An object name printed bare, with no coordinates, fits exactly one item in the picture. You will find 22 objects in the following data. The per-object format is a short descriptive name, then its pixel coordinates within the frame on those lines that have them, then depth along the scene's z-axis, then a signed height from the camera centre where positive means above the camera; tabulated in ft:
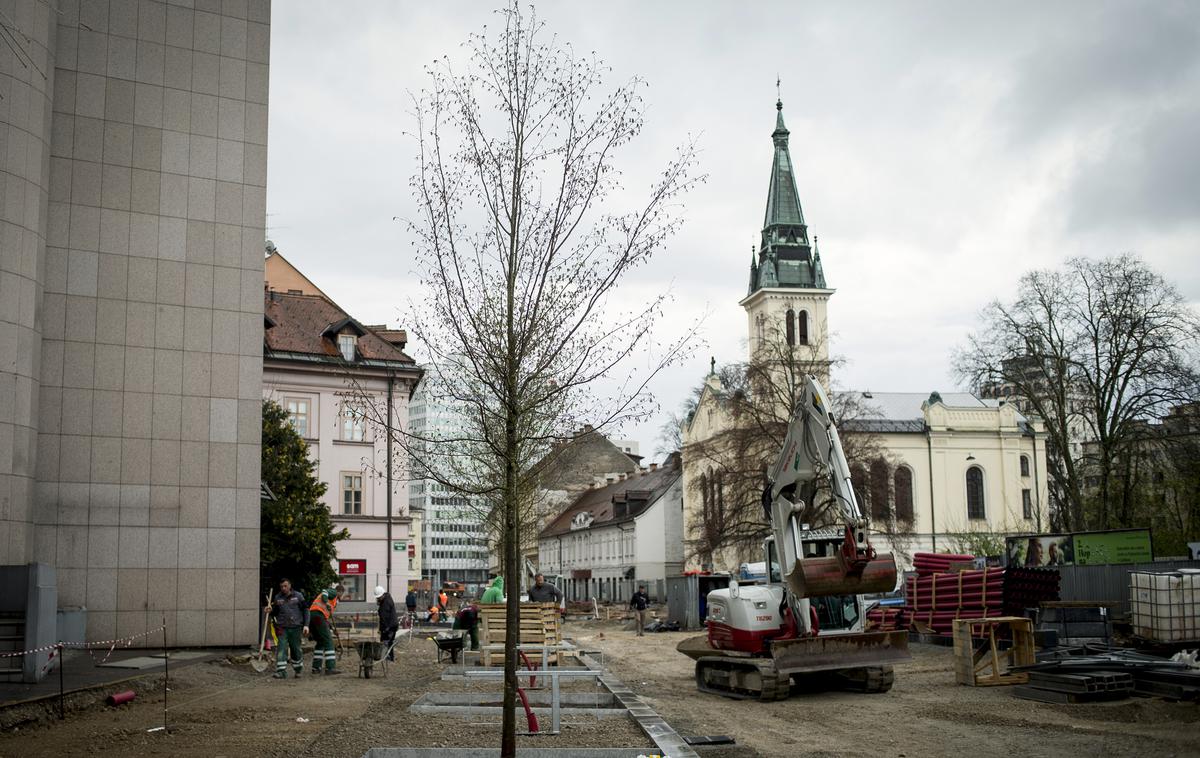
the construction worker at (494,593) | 81.77 -3.79
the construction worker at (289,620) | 68.49 -4.54
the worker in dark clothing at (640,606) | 150.65 -9.85
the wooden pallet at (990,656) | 64.85 -6.98
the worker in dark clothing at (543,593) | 84.79 -3.88
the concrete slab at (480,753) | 34.35 -6.30
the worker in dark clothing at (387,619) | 77.87 -5.26
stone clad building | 71.82 +14.77
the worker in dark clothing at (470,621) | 85.15 -5.94
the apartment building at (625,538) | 271.49 +0.23
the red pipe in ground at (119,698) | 50.08 -6.62
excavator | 56.18 -3.40
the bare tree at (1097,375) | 129.08 +18.32
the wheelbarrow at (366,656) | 69.97 -6.94
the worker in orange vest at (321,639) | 71.87 -5.98
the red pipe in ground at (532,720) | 40.04 -6.23
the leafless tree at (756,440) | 164.35 +14.19
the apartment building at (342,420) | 165.89 +18.43
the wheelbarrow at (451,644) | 78.38 -6.92
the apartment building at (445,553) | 562.25 -5.81
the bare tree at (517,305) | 33.94 +7.08
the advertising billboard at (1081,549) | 107.55 -1.53
